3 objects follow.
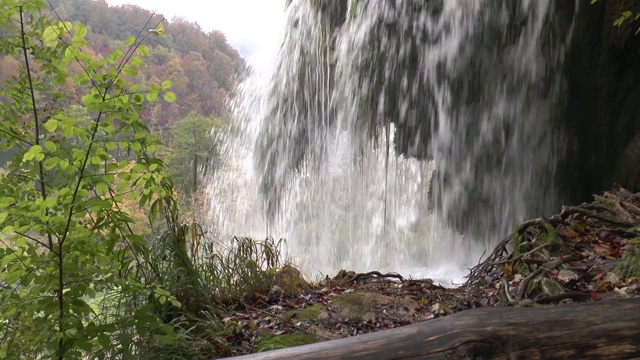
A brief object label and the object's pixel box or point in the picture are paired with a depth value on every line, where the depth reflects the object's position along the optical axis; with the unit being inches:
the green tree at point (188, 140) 1197.1
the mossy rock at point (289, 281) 185.5
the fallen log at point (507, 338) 72.4
